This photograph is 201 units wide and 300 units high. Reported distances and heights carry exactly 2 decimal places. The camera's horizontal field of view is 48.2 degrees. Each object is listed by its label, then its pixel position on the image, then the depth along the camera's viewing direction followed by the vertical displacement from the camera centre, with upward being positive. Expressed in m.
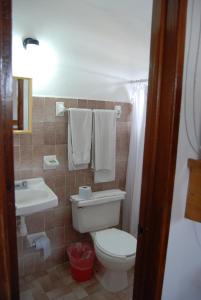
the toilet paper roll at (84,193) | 2.13 -0.69
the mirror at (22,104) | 1.84 +0.10
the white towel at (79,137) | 2.05 -0.17
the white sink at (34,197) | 1.60 -0.63
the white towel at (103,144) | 2.20 -0.24
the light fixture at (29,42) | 1.74 +0.58
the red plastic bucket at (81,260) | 2.07 -1.34
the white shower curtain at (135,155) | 2.35 -0.37
